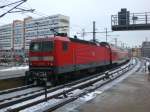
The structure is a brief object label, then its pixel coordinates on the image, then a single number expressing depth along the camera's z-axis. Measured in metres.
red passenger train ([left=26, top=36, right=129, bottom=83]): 9.37
